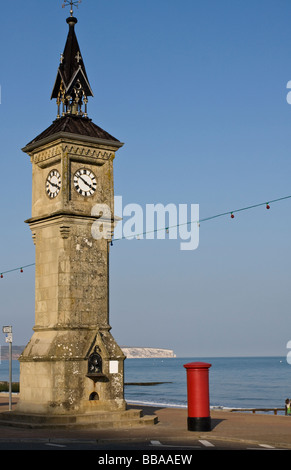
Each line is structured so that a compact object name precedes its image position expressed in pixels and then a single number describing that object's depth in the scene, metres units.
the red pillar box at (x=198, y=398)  21.41
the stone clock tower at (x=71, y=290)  24.56
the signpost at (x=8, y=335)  27.85
